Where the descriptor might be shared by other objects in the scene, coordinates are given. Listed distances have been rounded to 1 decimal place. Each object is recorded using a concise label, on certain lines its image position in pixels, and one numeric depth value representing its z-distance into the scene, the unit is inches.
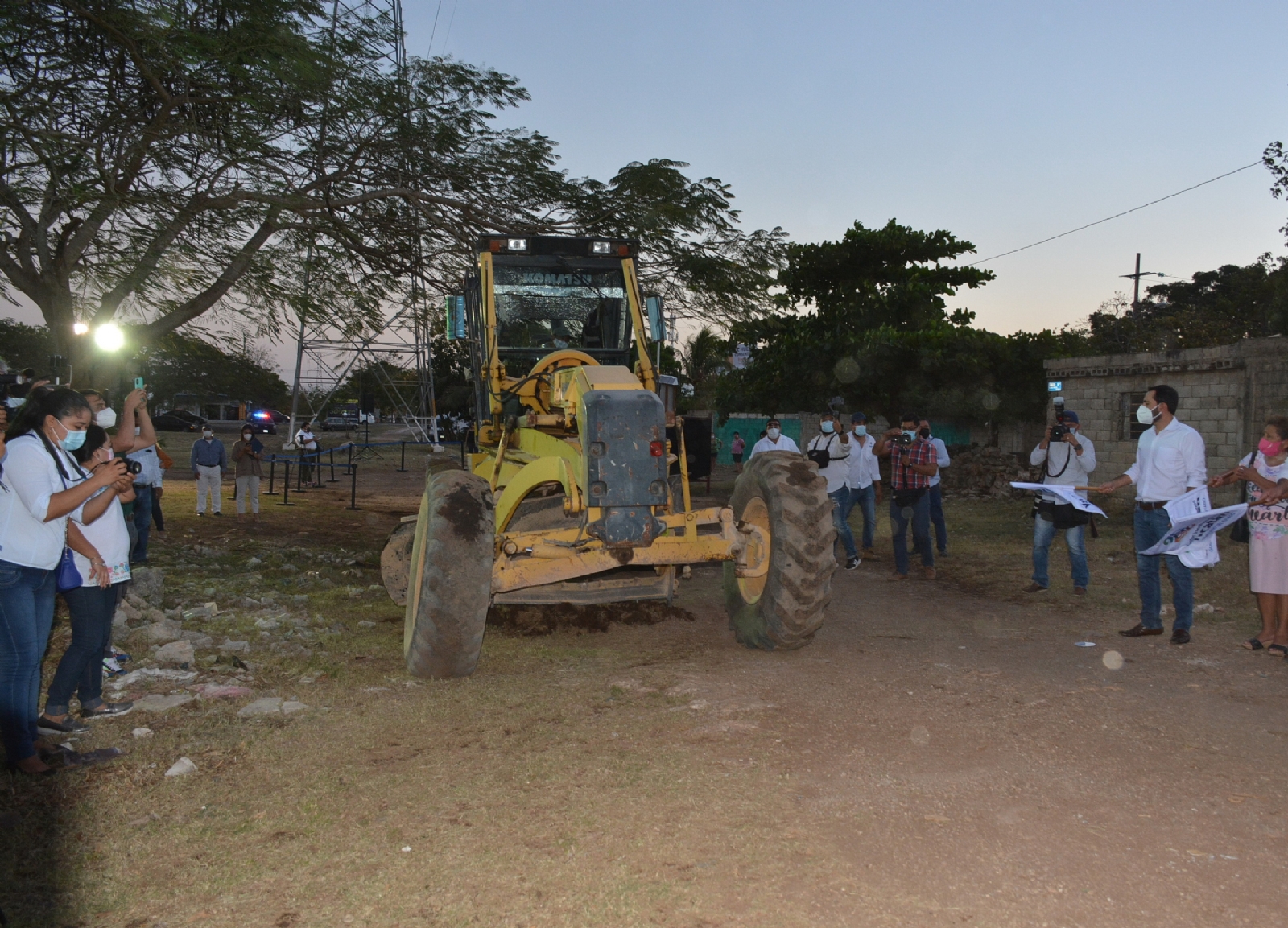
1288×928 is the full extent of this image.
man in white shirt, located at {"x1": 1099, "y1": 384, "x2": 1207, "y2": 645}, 276.1
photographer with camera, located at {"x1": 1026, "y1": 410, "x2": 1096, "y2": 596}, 352.2
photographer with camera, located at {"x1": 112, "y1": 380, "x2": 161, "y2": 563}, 252.7
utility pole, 1731.9
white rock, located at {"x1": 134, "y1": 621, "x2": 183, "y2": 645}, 272.8
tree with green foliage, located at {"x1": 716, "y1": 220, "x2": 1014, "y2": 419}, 948.6
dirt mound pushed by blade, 314.2
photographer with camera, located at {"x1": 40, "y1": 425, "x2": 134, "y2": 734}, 200.2
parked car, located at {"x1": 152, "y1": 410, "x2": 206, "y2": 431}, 2036.5
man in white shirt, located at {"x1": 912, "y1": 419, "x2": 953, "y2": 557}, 413.1
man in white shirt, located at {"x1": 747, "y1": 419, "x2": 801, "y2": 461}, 463.4
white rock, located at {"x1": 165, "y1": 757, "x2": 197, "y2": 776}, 180.4
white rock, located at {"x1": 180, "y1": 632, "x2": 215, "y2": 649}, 277.0
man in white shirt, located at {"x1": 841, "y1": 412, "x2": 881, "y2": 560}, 450.0
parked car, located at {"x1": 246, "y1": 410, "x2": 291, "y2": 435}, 1992.5
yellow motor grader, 232.8
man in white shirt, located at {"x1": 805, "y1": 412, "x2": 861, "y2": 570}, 440.5
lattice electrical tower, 1222.3
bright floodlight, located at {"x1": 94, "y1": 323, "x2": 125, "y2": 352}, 453.7
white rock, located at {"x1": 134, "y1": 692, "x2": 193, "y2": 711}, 219.5
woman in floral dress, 262.4
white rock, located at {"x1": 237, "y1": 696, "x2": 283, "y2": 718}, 216.4
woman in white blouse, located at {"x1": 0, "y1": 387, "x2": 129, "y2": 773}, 177.0
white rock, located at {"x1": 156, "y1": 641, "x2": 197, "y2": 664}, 255.9
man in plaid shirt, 400.8
